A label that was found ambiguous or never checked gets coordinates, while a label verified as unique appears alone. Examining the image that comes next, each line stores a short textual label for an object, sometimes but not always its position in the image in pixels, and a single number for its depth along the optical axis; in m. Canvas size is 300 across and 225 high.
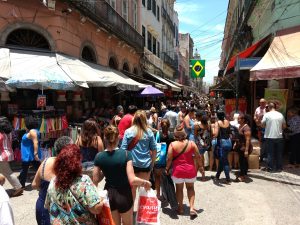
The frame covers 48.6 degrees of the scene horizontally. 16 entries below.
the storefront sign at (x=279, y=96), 9.68
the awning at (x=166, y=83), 26.31
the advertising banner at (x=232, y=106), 13.47
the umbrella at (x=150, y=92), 16.75
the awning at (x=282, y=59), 8.79
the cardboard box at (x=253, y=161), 8.63
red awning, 12.98
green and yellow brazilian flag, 22.09
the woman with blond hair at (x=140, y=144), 4.95
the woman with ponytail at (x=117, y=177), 3.75
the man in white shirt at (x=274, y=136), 8.23
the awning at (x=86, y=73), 10.39
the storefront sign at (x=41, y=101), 8.36
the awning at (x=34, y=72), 8.22
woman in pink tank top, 5.38
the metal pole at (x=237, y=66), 9.87
